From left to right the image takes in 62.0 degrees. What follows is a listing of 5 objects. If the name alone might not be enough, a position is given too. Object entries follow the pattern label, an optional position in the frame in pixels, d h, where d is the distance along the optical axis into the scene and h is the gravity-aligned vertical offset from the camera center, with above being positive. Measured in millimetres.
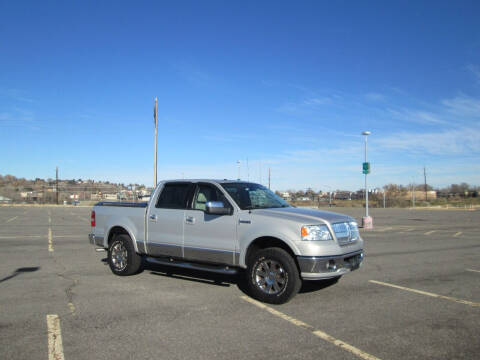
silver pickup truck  5941 -681
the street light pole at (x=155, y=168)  21469 +1535
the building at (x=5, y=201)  92950 -890
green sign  22719 +1531
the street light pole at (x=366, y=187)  21266 +434
